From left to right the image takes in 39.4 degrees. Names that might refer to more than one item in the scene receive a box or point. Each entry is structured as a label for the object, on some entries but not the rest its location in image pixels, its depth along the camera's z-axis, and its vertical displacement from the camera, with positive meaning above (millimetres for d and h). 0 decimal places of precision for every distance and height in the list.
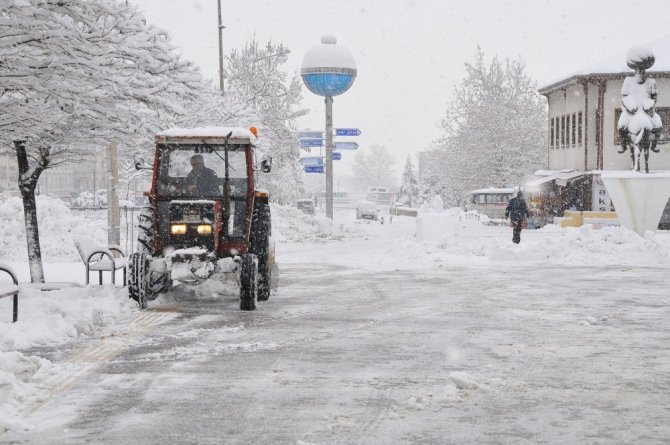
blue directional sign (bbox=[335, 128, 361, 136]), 34906 +2193
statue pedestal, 25922 -259
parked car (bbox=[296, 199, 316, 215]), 61344 -914
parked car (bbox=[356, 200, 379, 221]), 61594 -1356
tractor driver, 12750 +165
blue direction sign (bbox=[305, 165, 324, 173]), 36031 +881
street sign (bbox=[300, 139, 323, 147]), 36281 +1904
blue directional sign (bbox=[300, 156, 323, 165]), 36156 +1199
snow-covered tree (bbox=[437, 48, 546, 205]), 66562 +4213
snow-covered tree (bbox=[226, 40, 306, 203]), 55500 +5836
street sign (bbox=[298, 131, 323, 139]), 36312 +2211
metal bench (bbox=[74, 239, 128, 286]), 14094 -1040
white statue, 27438 +2229
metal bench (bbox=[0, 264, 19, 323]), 9537 -1009
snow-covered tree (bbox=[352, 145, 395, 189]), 189250 +5133
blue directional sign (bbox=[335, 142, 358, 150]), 34981 +1701
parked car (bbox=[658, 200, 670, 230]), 37312 -1344
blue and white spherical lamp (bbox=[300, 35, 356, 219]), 39312 +4914
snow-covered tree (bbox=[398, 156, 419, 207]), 121562 +781
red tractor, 12148 -338
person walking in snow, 26297 -707
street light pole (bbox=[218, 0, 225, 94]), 38569 +6127
